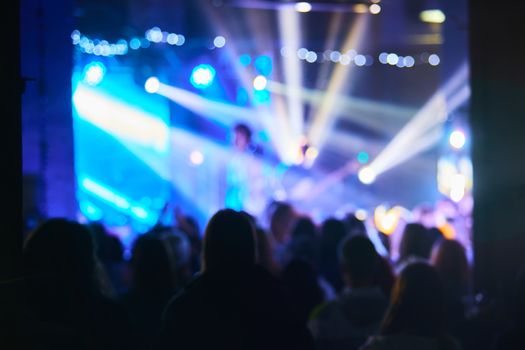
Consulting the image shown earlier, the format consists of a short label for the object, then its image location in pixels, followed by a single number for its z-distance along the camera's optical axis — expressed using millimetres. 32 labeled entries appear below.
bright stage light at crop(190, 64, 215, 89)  14680
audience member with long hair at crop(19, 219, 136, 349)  2725
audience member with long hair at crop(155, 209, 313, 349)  2863
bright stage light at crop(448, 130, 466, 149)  13336
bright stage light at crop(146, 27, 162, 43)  14234
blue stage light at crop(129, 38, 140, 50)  14062
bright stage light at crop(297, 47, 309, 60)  16547
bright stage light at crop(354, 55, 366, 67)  17141
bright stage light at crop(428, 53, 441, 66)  17359
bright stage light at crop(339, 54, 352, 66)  16969
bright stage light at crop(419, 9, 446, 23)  10906
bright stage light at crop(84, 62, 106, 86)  14445
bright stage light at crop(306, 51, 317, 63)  16641
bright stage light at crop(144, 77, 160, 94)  14578
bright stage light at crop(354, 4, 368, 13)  10812
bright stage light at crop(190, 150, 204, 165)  15023
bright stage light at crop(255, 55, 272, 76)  15547
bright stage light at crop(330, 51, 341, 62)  16736
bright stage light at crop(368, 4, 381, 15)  10812
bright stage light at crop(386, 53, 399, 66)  17219
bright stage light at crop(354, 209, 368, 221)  15273
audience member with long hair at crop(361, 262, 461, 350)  3209
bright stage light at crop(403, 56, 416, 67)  17344
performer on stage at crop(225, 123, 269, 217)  11102
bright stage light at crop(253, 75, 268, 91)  15602
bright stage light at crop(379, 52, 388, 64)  17172
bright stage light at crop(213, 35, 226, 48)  14734
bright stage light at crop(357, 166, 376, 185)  17281
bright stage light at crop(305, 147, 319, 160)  16752
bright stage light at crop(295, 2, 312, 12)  10258
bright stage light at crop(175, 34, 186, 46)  14445
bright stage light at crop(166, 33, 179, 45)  14398
